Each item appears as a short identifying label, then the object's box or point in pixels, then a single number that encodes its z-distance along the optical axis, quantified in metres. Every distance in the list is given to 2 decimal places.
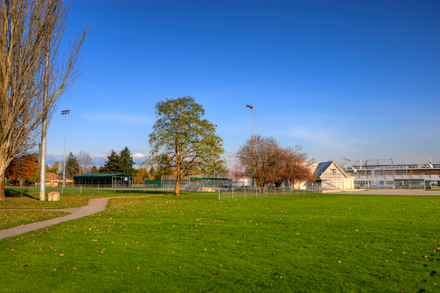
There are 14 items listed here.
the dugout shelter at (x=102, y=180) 64.88
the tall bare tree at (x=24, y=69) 20.52
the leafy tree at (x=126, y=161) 93.12
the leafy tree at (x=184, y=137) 37.28
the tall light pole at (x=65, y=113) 61.84
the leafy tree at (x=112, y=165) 91.94
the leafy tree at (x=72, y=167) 106.50
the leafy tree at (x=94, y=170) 105.07
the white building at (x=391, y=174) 73.19
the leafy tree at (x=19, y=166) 32.09
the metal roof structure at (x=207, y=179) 66.64
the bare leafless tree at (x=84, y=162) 105.61
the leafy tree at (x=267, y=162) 43.81
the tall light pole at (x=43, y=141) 22.92
